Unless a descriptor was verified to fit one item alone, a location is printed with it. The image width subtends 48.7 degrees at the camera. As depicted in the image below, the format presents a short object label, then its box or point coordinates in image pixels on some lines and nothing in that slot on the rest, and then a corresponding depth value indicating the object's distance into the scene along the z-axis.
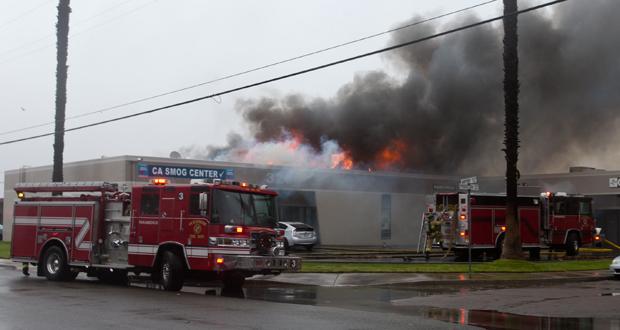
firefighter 24.16
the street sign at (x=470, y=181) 16.77
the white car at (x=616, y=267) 17.83
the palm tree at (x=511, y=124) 19.52
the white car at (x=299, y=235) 28.98
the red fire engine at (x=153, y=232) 13.85
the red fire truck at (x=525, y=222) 23.83
